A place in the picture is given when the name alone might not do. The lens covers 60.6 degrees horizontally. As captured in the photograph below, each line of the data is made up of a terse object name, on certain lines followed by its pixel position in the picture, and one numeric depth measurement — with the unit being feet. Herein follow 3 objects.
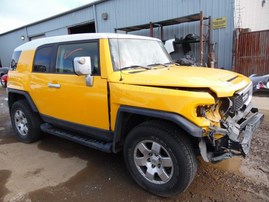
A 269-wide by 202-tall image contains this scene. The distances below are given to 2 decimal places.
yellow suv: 8.29
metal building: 29.17
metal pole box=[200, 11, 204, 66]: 27.35
